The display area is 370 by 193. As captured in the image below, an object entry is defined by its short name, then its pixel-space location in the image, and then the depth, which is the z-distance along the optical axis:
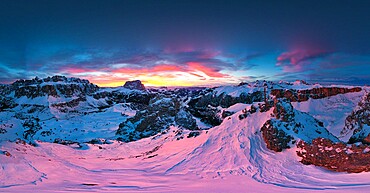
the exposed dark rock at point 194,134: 23.72
